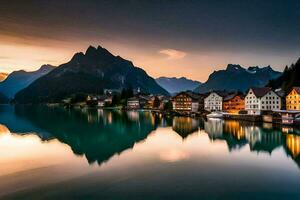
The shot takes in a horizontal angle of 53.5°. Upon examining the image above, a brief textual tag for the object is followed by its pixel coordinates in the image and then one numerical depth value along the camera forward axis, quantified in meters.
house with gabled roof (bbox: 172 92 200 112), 79.12
